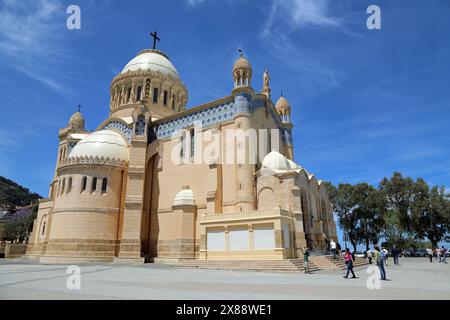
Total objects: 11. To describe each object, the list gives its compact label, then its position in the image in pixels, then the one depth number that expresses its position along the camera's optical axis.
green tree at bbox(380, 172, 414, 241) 41.97
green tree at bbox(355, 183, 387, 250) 43.84
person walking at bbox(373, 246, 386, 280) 12.81
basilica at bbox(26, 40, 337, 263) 22.36
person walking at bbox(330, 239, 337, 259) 22.75
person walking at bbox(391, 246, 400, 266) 23.53
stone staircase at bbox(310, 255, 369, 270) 19.61
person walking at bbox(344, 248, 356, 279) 13.73
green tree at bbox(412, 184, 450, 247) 39.92
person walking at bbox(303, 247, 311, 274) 16.70
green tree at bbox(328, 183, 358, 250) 46.03
